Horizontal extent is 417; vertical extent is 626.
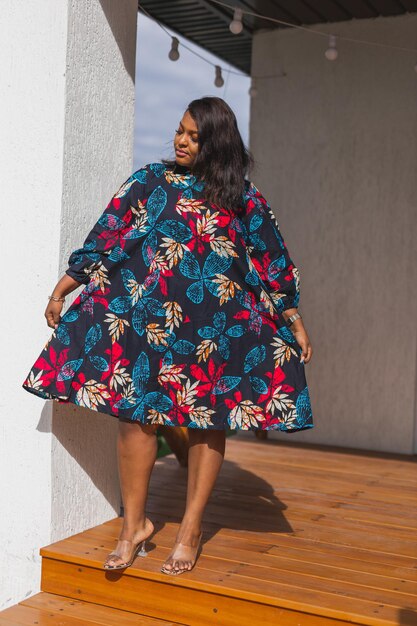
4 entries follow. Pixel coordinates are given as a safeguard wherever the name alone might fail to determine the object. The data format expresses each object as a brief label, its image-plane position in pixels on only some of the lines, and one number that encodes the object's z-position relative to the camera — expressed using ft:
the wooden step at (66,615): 8.46
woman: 8.39
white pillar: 9.34
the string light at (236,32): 13.28
